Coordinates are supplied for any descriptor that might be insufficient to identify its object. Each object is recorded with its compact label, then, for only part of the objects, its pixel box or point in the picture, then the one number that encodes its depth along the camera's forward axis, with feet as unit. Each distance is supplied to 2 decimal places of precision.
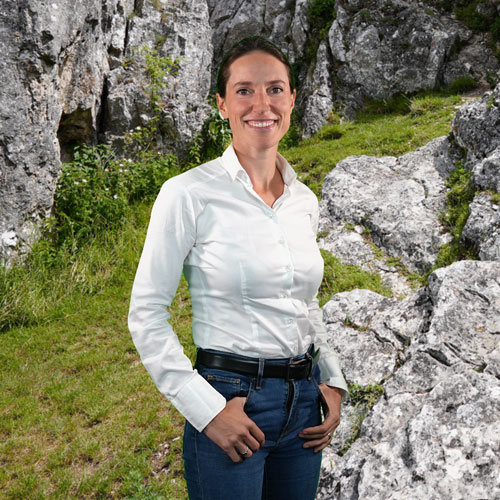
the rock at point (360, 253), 19.94
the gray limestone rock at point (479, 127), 21.48
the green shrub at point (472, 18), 38.58
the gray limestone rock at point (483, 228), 15.93
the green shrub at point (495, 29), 37.40
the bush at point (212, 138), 32.89
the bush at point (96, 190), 24.95
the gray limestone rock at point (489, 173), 18.26
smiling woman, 4.94
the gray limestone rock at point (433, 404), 8.15
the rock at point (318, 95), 37.32
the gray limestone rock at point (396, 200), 21.21
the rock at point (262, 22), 43.32
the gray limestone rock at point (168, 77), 31.07
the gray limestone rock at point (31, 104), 22.65
